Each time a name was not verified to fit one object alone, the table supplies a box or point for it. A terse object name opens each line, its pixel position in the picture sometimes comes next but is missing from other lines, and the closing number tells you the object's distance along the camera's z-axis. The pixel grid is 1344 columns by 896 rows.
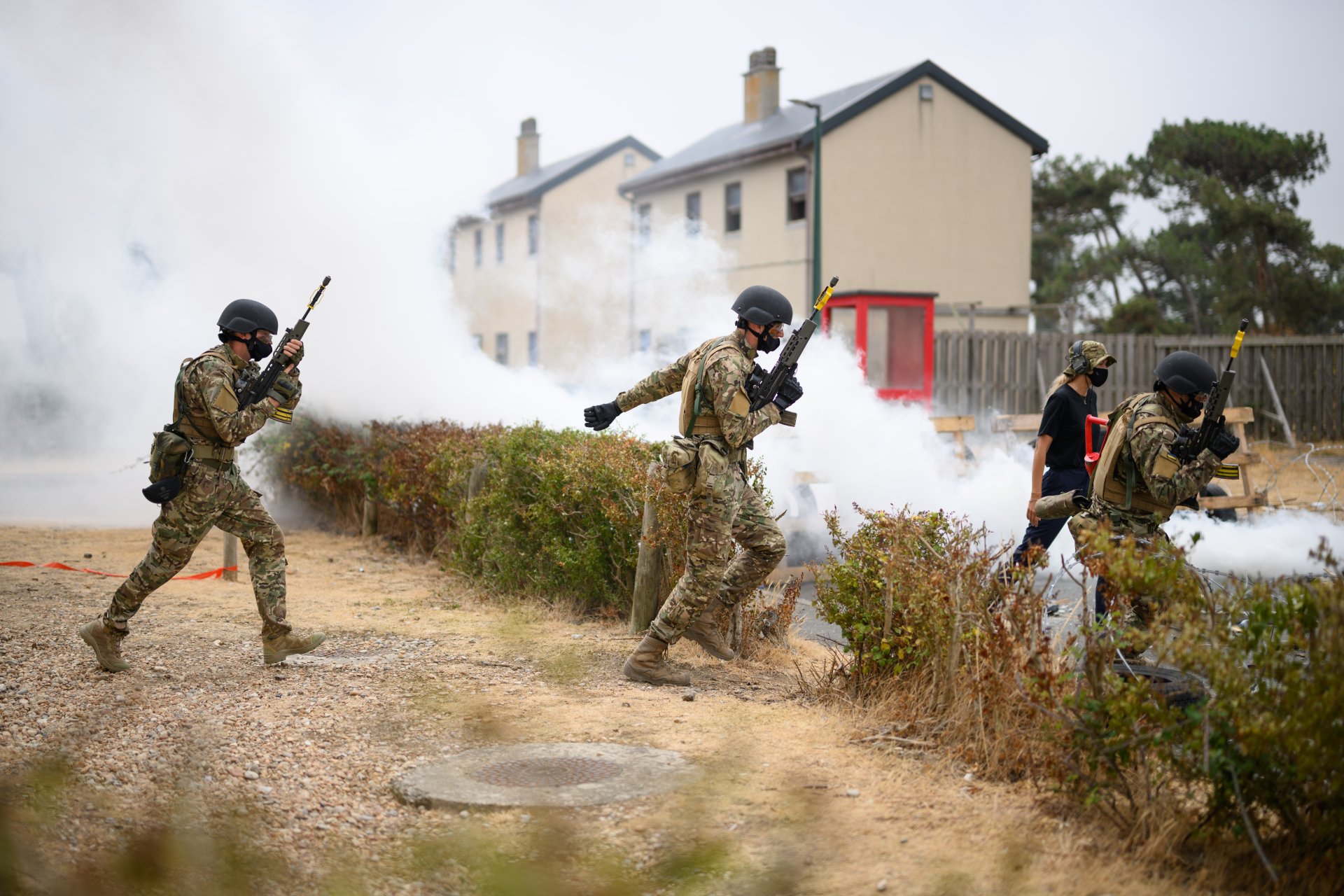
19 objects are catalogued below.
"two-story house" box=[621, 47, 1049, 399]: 26.41
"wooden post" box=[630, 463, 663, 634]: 6.62
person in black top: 7.25
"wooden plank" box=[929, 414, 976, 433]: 11.58
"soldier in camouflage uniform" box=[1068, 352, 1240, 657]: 5.27
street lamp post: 22.22
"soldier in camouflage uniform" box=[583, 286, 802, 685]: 5.73
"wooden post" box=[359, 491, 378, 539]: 11.69
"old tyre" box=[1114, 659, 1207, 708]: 4.42
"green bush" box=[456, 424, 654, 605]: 7.18
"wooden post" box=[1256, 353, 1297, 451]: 19.70
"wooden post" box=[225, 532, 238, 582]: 9.29
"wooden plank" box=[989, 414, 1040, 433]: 12.24
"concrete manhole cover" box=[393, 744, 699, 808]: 4.17
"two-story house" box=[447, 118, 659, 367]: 31.94
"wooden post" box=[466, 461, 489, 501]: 8.89
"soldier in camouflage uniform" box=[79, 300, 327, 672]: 5.91
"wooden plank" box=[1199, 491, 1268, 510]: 10.13
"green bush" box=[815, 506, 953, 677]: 4.75
